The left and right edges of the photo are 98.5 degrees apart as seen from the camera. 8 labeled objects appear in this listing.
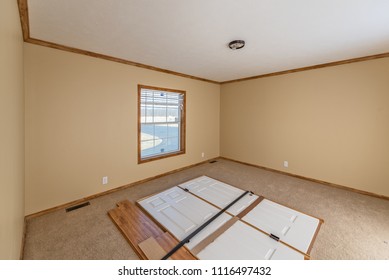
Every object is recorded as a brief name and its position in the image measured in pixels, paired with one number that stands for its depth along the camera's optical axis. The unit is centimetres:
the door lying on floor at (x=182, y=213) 196
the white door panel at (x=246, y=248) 159
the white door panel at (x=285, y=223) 181
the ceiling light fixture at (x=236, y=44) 224
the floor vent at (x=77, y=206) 240
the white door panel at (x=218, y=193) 250
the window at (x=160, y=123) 348
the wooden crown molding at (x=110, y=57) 167
